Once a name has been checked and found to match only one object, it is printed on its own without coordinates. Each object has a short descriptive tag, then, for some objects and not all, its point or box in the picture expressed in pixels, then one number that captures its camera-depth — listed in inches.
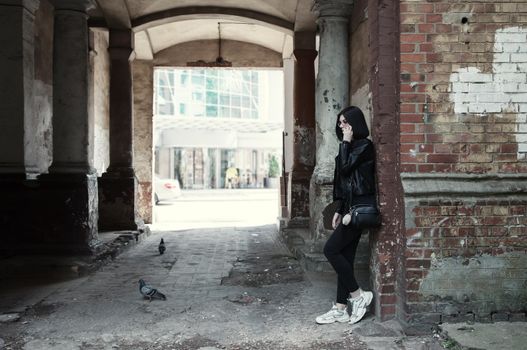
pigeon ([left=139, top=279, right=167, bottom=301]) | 195.3
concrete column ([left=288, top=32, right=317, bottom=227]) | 378.3
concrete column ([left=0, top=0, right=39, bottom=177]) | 249.6
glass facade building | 1314.0
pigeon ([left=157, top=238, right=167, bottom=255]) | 316.5
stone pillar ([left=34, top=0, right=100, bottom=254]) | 263.1
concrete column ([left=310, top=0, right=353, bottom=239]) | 268.8
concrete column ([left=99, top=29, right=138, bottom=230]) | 386.9
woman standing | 163.8
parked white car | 891.6
